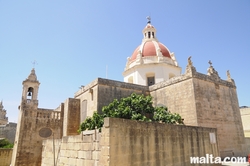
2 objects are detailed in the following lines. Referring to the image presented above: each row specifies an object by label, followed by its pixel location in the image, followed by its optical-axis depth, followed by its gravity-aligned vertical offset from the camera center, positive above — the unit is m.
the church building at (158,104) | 13.13 +1.74
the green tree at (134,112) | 11.77 +1.20
